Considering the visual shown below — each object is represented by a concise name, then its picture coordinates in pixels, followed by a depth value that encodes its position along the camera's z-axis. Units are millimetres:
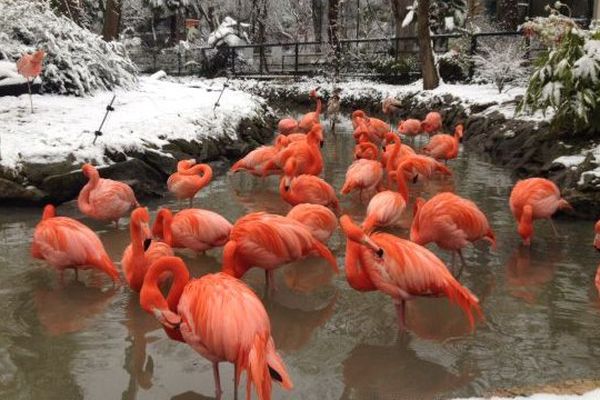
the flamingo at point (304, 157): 7262
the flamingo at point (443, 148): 8914
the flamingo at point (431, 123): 11883
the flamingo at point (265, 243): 3998
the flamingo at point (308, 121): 12195
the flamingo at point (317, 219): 4863
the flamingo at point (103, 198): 5672
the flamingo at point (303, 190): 5969
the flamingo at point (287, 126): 11859
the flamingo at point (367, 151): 8031
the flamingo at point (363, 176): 6699
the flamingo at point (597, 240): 4199
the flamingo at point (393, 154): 7184
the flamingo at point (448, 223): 4535
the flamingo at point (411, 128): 11633
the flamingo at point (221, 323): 2604
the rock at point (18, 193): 6457
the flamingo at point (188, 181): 6496
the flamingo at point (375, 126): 10844
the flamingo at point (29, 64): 8367
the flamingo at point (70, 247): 4234
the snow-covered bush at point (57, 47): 10398
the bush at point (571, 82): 7266
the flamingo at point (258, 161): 7824
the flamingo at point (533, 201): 5355
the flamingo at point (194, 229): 4676
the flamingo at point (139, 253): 3838
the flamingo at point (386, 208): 5465
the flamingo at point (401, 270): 3447
